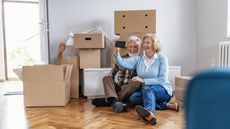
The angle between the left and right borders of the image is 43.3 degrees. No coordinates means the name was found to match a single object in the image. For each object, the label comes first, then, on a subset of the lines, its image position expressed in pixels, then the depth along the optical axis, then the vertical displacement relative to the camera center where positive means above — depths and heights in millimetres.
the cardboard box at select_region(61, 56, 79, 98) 3884 -306
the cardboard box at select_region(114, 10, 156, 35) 3754 +396
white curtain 5949 -124
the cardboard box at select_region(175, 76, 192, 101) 3491 -432
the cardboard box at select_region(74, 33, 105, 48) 3814 +147
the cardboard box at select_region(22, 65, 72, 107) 3336 -388
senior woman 3141 -254
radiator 3954 -39
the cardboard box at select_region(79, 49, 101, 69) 3904 -92
